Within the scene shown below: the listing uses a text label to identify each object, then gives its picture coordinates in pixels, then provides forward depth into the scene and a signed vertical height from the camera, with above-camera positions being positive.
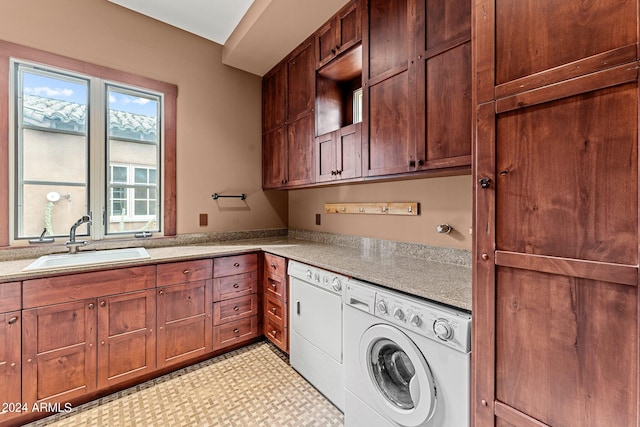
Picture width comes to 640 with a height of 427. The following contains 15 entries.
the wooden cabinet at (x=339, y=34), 1.94 +1.34
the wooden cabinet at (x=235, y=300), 2.29 -0.73
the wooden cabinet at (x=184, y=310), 2.03 -0.73
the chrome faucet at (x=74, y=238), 2.07 -0.18
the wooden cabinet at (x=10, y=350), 1.52 -0.75
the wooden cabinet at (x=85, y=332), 1.61 -0.74
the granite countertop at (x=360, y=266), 1.29 -0.33
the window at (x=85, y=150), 2.01 +0.52
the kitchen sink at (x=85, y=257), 1.74 -0.31
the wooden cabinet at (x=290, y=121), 2.42 +0.89
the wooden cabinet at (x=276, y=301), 2.22 -0.73
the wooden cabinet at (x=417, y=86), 1.41 +0.72
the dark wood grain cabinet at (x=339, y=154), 1.98 +0.45
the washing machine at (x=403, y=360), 1.10 -0.67
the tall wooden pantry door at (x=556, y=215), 0.73 -0.01
